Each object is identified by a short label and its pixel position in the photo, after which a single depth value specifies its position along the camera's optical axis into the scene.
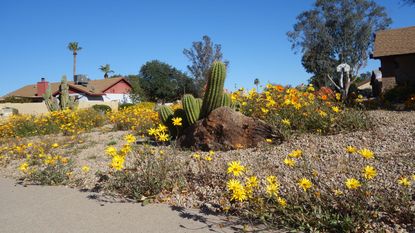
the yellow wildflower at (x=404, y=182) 2.68
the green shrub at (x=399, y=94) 11.90
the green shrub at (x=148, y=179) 4.00
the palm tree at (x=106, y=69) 70.81
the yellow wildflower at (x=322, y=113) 5.62
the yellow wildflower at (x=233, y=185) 2.93
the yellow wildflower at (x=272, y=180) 2.97
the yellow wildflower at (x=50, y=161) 4.96
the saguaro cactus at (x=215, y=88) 6.48
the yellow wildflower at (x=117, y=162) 3.67
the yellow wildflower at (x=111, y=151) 3.86
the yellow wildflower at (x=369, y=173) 2.62
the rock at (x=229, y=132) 5.68
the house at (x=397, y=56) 18.00
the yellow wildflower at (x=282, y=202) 2.92
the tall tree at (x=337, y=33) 29.86
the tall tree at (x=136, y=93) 41.53
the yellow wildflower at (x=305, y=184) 2.83
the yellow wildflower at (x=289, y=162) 3.16
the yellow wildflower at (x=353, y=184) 2.62
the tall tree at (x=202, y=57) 41.25
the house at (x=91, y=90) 42.53
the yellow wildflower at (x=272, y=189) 2.90
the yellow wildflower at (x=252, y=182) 3.02
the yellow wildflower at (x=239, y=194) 2.92
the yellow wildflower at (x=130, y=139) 4.03
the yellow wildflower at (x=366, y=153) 2.85
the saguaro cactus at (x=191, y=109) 6.77
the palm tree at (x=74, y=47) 59.44
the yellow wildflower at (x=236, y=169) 3.16
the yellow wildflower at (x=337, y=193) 2.91
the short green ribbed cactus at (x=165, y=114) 7.19
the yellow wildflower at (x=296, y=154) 3.20
